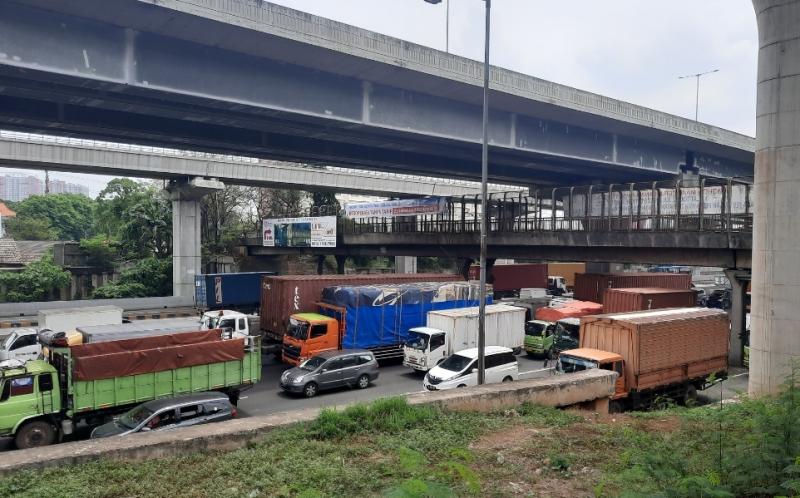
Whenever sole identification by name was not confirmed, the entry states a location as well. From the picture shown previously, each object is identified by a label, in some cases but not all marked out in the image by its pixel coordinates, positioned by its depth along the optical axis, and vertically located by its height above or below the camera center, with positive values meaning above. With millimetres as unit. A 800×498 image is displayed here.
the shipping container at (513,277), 45031 -3305
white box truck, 20984 -3830
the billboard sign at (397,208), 35531 +1884
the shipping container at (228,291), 33094 -3503
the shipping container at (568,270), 55750 -3332
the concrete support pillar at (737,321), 23062 -3401
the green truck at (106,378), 12891 -3738
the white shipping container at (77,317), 22516 -3563
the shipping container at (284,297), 24016 -2781
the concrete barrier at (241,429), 7653 -3161
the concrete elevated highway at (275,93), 14445 +4778
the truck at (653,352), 15617 -3347
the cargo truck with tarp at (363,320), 21828 -3465
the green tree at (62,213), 80875 +2659
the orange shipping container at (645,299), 25219 -2854
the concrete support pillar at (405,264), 56906 -2947
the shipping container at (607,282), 34562 -2796
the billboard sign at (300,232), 37781 +151
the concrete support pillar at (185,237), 38312 -320
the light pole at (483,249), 14539 -360
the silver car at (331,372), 17828 -4561
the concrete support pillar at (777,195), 12289 +1020
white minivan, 16828 -4234
